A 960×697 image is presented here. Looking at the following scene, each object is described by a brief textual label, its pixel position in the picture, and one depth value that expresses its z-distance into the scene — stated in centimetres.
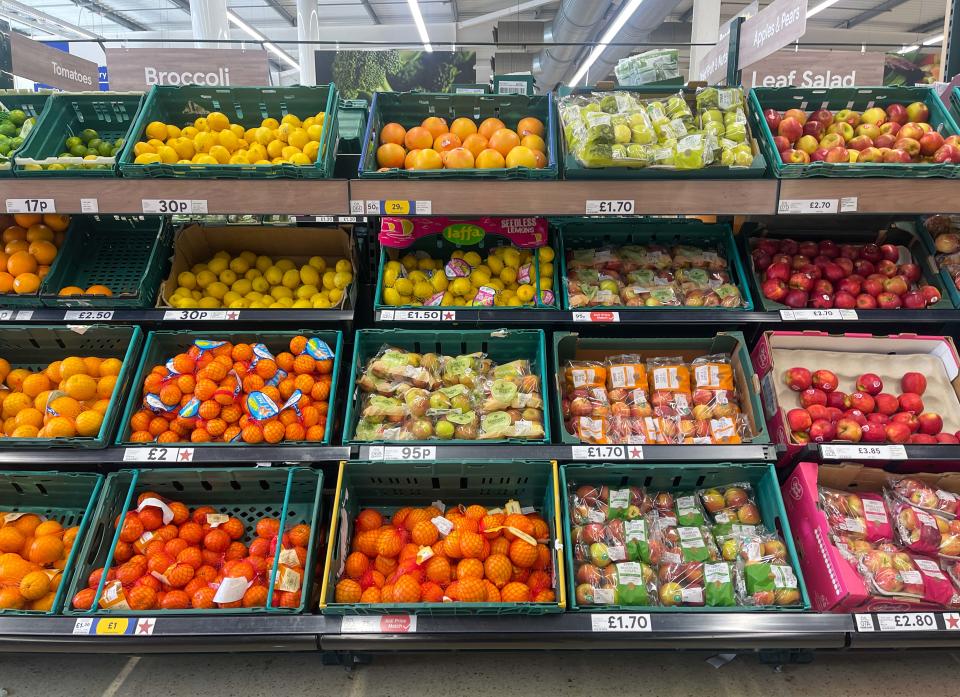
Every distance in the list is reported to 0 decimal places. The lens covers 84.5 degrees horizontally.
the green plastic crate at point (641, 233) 256
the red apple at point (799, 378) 209
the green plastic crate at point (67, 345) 213
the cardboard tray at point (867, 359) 213
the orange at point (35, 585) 169
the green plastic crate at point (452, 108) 226
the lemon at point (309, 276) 242
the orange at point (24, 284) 221
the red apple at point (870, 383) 211
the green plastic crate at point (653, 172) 186
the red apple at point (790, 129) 215
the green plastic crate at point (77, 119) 225
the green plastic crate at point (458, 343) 219
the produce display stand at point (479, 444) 163
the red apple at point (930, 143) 208
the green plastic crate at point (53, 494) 194
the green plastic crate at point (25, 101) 246
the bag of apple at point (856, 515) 187
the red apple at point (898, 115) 227
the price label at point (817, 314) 218
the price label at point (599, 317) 219
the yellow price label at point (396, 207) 190
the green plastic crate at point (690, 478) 182
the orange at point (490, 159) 197
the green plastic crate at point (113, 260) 223
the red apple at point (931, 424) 199
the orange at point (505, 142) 208
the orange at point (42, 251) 233
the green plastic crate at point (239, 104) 223
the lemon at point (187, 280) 237
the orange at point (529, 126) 220
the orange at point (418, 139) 215
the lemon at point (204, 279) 239
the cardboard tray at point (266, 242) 250
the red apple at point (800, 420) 197
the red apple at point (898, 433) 195
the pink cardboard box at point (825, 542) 165
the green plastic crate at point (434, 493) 162
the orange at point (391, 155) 209
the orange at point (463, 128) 220
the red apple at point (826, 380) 208
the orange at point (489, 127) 219
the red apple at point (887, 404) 208
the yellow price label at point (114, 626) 162
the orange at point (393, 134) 216
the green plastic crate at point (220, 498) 174
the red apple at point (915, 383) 209
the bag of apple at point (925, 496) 189
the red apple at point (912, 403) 206
